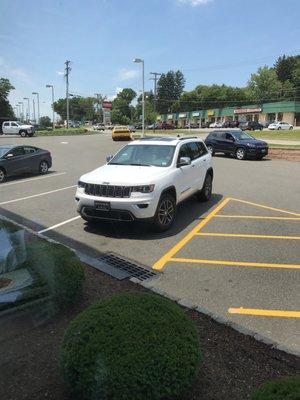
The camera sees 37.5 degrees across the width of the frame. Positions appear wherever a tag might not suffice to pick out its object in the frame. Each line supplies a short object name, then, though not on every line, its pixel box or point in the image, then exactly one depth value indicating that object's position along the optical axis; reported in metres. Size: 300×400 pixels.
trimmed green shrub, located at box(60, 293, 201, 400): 2.77
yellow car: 45.62
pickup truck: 53.40
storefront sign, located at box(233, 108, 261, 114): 104.06
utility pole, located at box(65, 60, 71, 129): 77.50
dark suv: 24.50
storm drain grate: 6.21
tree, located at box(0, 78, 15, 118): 82.56
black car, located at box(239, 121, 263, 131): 69.56
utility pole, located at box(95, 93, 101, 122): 164.38
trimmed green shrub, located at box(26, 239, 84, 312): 4.63
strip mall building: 93.44
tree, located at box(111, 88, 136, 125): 151.88
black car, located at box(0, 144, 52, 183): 16.77
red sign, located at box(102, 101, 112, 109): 111.56
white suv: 7.96
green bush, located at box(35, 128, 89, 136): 59.50
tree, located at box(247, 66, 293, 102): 126.72
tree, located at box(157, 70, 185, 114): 159.00
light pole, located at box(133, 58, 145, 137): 48.78
